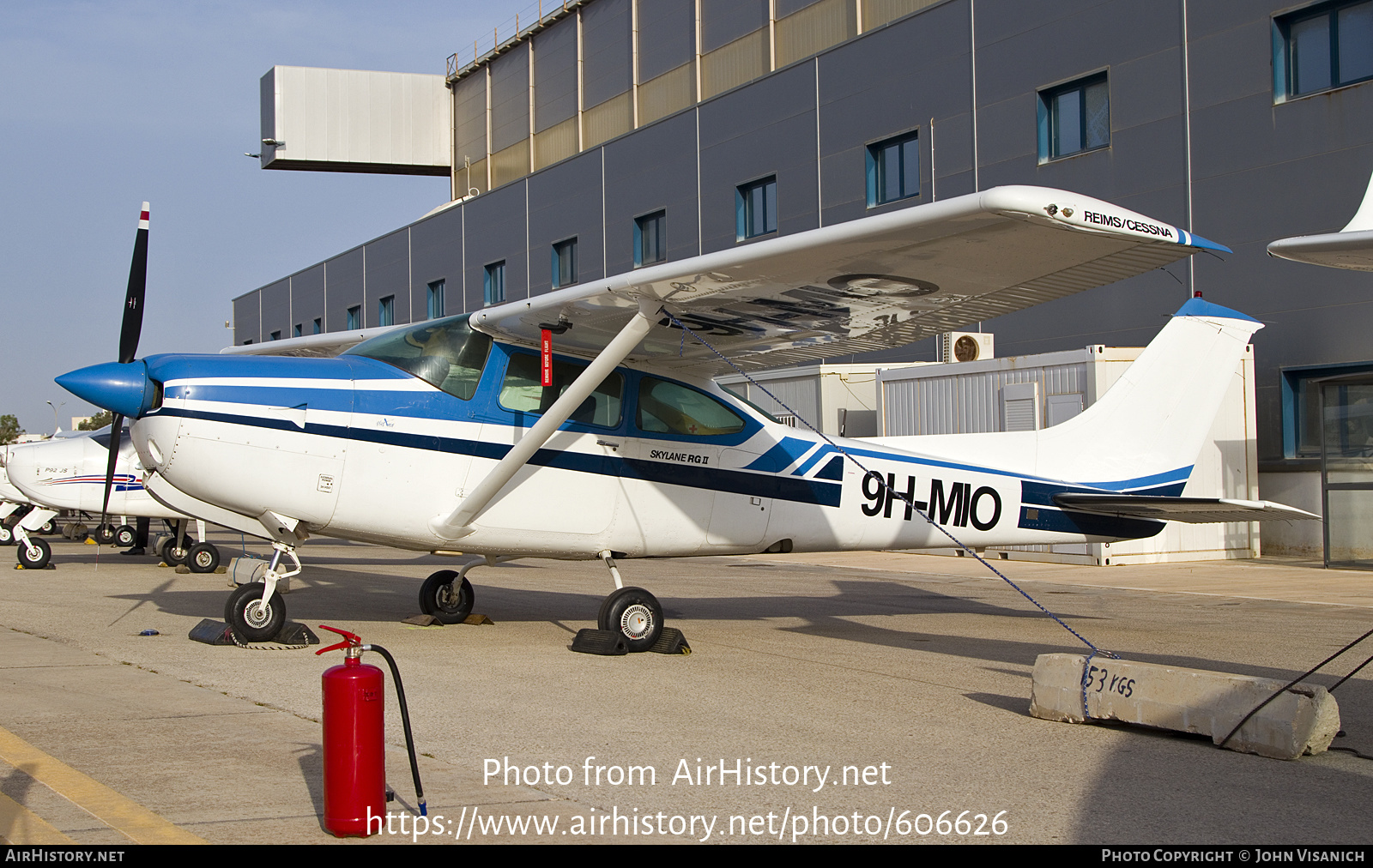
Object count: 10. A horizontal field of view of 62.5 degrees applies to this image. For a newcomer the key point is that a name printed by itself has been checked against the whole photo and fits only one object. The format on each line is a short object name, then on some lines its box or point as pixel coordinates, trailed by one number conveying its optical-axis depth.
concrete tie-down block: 5.29
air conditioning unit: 21.20
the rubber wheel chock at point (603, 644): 8.39
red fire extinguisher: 3.91
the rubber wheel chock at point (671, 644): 8.61
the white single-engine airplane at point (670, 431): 7.52
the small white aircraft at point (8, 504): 22.89
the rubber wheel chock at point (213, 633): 8.60
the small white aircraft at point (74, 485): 18.14
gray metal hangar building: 18.09
